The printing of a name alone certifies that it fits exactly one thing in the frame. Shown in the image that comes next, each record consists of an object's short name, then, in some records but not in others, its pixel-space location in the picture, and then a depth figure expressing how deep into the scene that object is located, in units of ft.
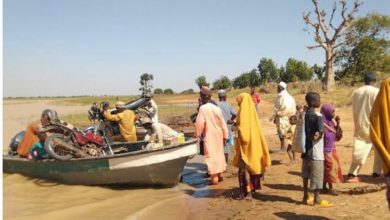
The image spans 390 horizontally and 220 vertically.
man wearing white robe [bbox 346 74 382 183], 18.89
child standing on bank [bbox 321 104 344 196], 16.78
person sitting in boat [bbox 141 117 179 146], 24.07
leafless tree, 79.25
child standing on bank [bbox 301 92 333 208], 14.89
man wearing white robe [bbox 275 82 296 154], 25.66
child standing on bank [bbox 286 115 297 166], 24.59
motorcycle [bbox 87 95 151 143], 27.14
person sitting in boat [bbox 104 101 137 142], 25.22
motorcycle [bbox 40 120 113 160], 22.63
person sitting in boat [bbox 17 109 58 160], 24.41
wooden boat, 21.39
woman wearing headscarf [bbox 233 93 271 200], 17.04
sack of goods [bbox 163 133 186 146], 22.92
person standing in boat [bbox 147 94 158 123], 30.02
